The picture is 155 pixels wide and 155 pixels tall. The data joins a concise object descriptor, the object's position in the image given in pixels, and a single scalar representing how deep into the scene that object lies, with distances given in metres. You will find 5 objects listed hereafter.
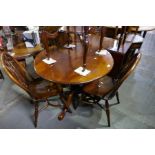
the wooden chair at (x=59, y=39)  2.33
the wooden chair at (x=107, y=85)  1.53
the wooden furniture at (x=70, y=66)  1.55
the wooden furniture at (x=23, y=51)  2.27
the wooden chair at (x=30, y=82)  1.54
